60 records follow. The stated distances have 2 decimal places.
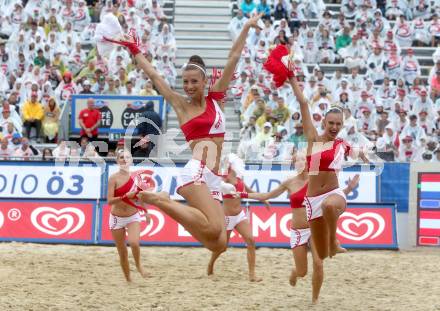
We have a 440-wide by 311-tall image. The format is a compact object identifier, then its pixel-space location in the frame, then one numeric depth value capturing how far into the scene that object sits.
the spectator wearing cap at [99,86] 19.34
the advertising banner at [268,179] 15.33
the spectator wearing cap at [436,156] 16.99
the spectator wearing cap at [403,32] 22.75
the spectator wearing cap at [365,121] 19.12
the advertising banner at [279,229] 14.51
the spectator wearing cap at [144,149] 16.85
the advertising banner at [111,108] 18.02
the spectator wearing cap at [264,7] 22.47
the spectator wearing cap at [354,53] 21.36
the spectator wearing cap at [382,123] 18.97
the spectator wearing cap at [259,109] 18.92
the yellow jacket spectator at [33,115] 18.70
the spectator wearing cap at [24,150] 16.84
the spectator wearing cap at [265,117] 18.53
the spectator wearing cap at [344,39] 21.99
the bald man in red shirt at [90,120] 17.81
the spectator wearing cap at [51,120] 18.41
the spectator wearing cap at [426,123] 19.31
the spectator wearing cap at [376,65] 21.19
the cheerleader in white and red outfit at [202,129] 7.75
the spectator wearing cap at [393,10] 23.36
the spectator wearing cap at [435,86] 20.27
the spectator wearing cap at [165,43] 21.19
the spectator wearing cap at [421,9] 23.55
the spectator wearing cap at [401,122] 19.25
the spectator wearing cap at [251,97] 19.28
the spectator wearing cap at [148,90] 19.05
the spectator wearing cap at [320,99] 19.00
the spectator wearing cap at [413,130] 18.94
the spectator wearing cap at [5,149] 16.70
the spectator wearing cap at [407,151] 18.31
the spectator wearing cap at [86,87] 18.86
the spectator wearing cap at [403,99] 19.98
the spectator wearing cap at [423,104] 19.62
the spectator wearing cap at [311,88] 19.58
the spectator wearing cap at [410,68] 21.47
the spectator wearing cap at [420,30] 22.84
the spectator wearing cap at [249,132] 17.89
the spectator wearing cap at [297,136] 17.52
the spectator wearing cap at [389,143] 17.67
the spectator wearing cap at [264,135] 17.64
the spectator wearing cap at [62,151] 16.47
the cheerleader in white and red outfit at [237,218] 11.51
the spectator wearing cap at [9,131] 17.85
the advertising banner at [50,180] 15.38
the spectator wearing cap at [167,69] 20.67
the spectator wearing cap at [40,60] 20.48
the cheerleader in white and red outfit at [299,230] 10.12
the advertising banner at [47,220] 14.53
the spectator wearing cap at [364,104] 19.55
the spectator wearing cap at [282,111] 18.88
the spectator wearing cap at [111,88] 19.12
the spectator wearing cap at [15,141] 17.45
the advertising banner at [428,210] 14.66
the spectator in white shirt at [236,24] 21.95
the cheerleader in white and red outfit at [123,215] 10.88
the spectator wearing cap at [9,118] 18.16
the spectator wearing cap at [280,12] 22.81
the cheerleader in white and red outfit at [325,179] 8.82
